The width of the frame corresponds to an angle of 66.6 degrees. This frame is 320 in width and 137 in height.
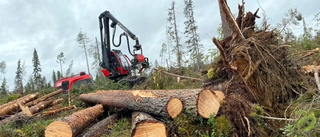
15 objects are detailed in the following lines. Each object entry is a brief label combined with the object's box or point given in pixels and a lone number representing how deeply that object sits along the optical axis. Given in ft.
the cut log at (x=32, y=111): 20.01
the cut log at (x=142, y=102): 12.12
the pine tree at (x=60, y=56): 143.74
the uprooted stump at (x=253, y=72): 11.93
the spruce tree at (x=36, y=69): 128.67
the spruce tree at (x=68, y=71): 134.83
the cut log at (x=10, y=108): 23.31
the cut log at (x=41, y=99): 26.64
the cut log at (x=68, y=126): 13.06
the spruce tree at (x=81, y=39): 118.11
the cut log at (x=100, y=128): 14.71
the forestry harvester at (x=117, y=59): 35.17
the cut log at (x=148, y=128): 10.75
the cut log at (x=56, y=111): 22.17
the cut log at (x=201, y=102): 11.58
